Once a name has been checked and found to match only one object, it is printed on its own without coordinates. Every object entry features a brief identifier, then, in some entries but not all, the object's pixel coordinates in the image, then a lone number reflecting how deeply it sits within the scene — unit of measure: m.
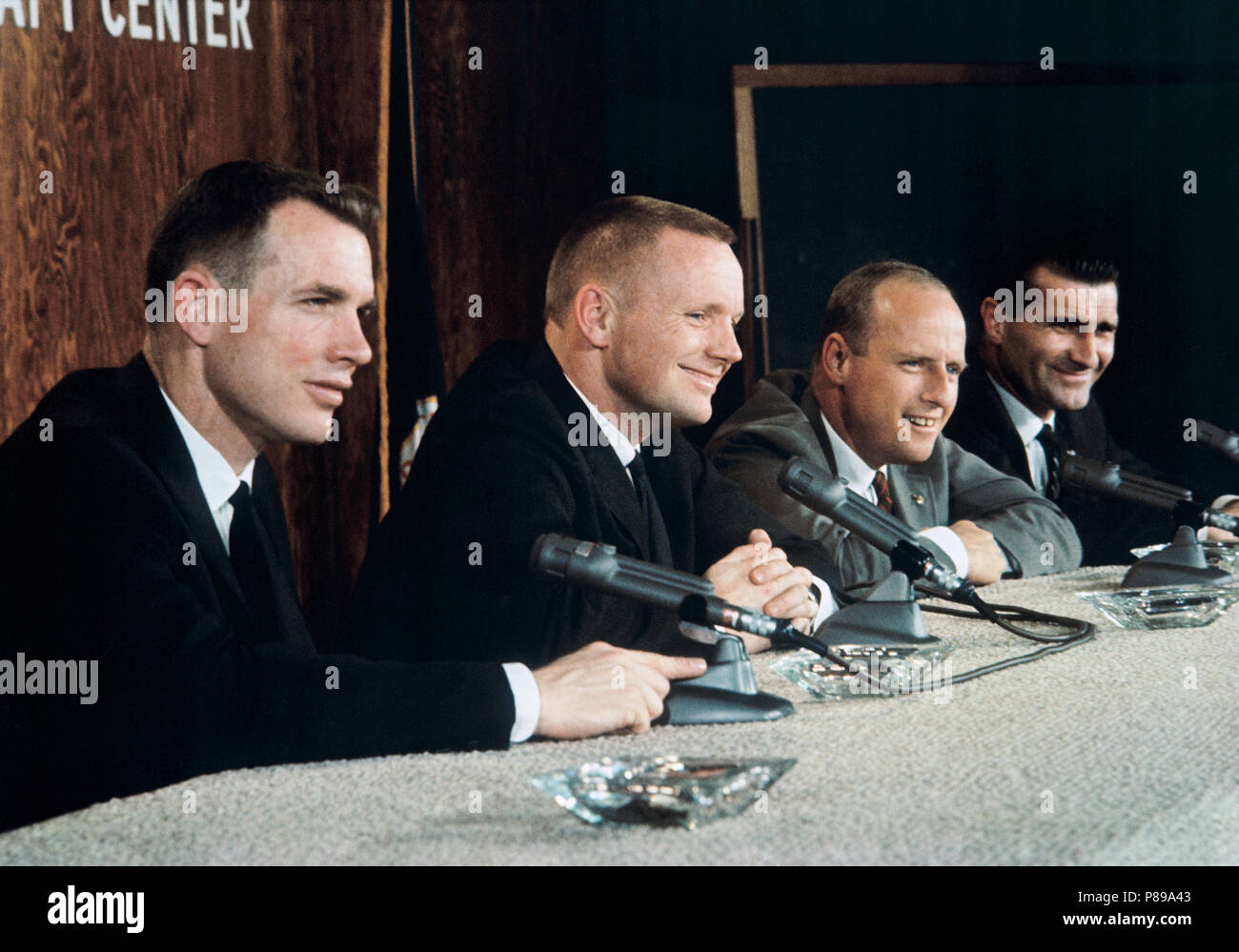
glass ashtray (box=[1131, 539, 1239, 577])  2.55
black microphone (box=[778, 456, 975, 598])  1.74
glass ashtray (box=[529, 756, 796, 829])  1.02
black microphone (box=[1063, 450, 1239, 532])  2.28
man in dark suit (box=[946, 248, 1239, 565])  3.57
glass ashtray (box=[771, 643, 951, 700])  1.55
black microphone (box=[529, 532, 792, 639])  1.36
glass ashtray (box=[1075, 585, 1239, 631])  2.01
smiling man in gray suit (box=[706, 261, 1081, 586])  2.89
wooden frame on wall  3.71
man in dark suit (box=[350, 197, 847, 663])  1.91
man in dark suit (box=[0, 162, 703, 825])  1.35
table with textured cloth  0.99
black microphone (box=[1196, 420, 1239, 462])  2.67
